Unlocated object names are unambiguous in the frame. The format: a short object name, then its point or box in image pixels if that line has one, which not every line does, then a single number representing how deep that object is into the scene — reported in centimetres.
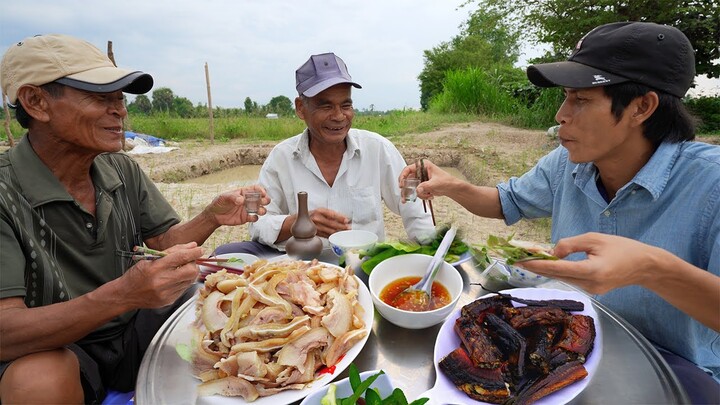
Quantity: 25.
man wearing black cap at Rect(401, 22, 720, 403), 58
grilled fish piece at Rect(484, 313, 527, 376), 56
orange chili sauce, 69
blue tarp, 1259
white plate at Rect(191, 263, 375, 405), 53
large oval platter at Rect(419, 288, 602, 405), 52
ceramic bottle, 85
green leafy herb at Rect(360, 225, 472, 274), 83
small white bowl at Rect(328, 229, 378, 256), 87
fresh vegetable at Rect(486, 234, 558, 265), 59
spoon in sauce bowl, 69
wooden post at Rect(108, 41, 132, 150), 926
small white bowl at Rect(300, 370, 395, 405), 50
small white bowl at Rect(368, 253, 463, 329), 63
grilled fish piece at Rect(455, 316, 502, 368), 55
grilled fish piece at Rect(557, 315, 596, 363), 57
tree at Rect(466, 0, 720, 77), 985
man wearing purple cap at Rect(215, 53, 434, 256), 116
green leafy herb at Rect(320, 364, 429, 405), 47
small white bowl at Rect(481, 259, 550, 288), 75
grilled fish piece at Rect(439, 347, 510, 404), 52
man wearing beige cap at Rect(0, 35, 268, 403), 60
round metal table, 54
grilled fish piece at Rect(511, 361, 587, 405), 52
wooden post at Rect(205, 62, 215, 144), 1234
